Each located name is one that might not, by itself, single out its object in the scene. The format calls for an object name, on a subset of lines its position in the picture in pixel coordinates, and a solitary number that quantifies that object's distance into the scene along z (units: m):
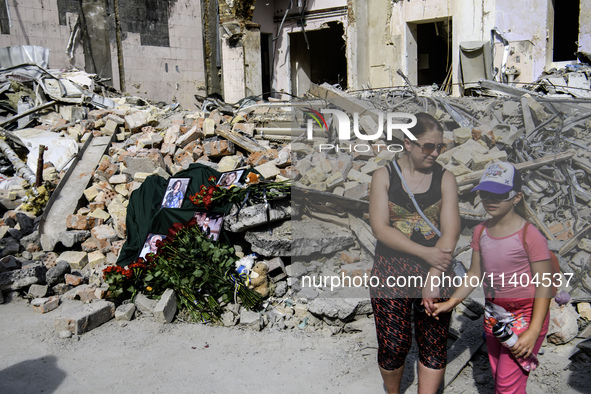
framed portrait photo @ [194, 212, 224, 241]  5.49
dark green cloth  5.82
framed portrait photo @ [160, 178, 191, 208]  5.99
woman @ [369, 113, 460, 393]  2.84
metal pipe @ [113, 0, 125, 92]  14.38
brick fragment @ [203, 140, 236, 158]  7.50
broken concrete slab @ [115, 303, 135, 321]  4.96
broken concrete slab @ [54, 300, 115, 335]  4.70
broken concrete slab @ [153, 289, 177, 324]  4.84
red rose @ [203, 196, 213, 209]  5.52
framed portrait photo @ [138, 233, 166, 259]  5.79
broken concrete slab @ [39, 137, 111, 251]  6.68
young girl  2.56
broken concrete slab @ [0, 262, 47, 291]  5.57
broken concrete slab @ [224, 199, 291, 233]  5.30
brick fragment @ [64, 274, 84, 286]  5.70
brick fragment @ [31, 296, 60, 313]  5.24
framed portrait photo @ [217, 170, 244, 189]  5.94
